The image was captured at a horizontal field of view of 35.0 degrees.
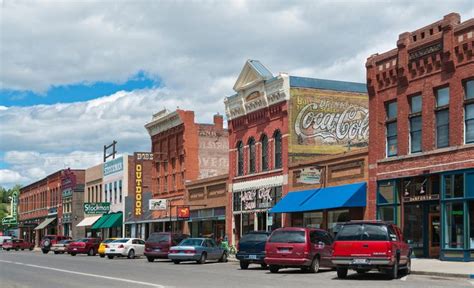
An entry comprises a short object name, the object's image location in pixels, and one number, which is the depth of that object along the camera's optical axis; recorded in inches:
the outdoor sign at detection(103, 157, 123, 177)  2733.8
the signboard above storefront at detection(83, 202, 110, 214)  2748.5
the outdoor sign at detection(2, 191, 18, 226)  4349.7
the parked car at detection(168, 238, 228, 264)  1369.3
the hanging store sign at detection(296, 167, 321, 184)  1505.9
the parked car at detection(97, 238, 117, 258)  1753.7
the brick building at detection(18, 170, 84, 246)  3533.2
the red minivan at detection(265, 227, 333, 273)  987.3
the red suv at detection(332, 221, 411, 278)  860.0
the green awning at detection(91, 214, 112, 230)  2832.2
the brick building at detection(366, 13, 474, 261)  1186.6
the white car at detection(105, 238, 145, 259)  1701.5
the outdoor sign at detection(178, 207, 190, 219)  2101.4
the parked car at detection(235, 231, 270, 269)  1146.0
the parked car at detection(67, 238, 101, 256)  2025.1
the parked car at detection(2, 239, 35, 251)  2812.5
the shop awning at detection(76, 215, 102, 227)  2974.4
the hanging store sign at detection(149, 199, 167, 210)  2244.5
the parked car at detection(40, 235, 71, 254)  2316.7
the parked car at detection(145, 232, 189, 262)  1498.5
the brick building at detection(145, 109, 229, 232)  2260.5
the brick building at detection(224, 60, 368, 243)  1702.8
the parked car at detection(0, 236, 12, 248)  2899.4
